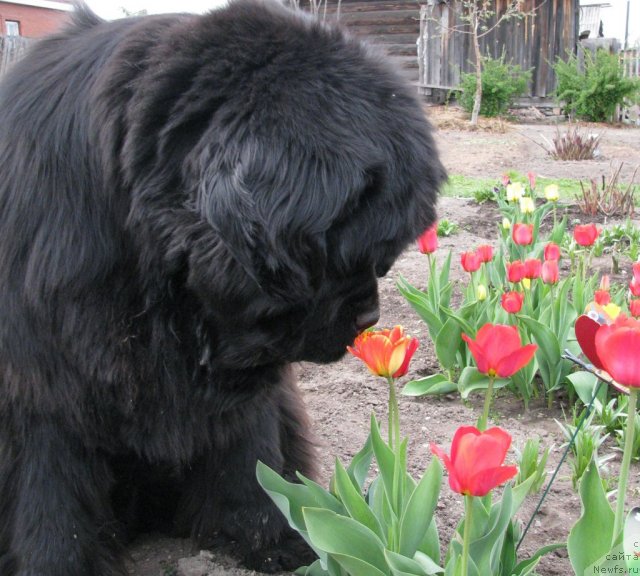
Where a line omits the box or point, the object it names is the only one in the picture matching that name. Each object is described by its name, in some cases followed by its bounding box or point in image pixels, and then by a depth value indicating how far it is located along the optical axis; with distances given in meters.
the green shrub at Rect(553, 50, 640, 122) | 15.07
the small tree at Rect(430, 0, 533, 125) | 13.80
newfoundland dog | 1.39
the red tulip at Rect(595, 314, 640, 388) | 1.08
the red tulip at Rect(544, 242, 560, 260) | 2.63
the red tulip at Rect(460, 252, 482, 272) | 2.68
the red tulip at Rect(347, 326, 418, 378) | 1.46
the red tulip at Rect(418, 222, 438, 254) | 2.66
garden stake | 1.33
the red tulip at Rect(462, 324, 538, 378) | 1.38
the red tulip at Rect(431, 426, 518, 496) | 1.09
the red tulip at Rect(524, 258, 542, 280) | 2.57
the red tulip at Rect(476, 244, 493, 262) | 2.78
